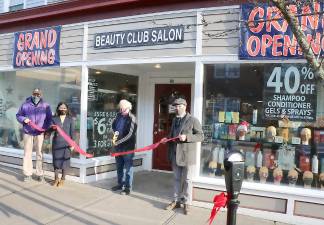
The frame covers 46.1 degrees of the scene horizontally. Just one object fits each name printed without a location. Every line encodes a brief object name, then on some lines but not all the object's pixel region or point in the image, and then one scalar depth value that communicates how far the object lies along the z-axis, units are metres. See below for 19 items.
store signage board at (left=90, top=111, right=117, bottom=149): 8.04
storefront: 5.86
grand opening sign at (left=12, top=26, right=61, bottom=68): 8.18
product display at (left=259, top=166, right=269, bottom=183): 6.12
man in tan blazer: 5.93
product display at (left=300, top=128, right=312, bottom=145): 5.89
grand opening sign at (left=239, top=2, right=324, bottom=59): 5.70
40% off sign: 5.86
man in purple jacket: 7.55
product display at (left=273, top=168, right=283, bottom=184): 6.03
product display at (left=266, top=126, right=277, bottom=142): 6.13
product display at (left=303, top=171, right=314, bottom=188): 5.83
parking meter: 3.03
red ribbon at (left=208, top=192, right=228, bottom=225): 3.54
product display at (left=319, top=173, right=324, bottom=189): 5.77
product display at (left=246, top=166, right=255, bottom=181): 6.18
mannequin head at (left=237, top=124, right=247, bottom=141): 6.35
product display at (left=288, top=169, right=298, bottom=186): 5.92
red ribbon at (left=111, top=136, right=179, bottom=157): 5.96
